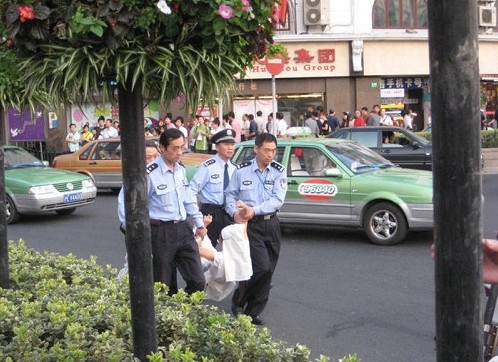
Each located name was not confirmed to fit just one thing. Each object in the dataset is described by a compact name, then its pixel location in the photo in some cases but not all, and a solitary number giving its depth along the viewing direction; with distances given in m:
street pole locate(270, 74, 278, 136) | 18.86
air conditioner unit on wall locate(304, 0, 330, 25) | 29.03
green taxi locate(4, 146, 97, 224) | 13.93
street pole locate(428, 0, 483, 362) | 2.29
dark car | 17.47
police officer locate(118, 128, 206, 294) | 6.29
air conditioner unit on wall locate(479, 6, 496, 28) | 24.12
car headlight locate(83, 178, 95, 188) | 14.63
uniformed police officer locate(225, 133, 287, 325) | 7.14
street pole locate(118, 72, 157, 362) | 3.64
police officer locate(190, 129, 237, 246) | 8.16
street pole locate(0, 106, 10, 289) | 5.71
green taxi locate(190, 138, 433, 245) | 10.73
